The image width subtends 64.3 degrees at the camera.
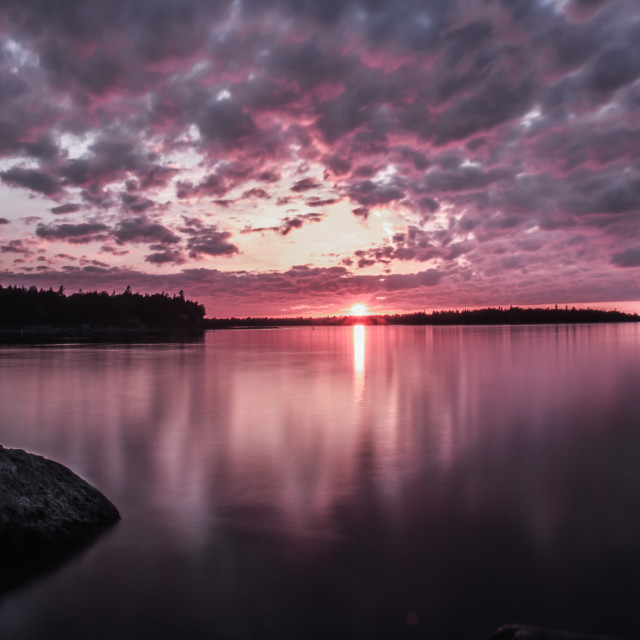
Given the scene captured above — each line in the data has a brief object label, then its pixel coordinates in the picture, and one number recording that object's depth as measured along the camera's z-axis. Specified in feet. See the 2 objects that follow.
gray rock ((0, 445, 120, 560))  24.88
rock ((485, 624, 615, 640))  13.33
